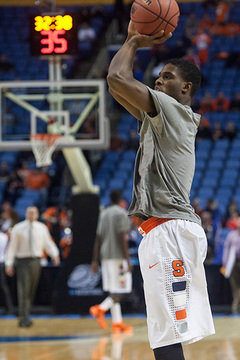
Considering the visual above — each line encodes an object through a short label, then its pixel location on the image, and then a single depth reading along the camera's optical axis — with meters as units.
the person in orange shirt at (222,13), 28.10
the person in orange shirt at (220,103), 24.89
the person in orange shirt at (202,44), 26.78
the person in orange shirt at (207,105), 24.80
